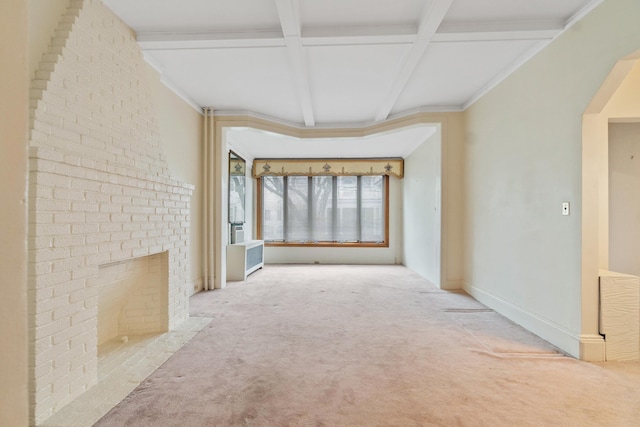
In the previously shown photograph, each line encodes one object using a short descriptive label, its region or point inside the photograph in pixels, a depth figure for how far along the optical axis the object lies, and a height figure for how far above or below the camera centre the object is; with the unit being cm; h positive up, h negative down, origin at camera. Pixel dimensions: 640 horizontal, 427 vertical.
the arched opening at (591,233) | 237 -15
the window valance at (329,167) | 736 +108
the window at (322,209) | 765 +11
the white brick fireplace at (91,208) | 169 +5
